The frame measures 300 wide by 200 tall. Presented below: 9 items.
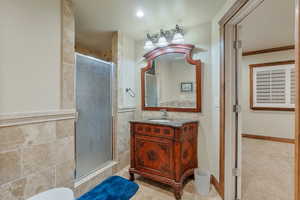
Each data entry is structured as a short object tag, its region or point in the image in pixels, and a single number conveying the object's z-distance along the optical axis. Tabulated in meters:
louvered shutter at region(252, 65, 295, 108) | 3.47
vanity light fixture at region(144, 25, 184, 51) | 2.08
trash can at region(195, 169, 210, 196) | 1.77
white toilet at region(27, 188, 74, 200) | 1.24
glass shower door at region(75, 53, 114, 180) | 1.83
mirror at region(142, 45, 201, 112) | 2.17
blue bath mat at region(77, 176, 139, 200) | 1.66
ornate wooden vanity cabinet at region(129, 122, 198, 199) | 1.73
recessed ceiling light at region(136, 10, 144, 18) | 1.81
